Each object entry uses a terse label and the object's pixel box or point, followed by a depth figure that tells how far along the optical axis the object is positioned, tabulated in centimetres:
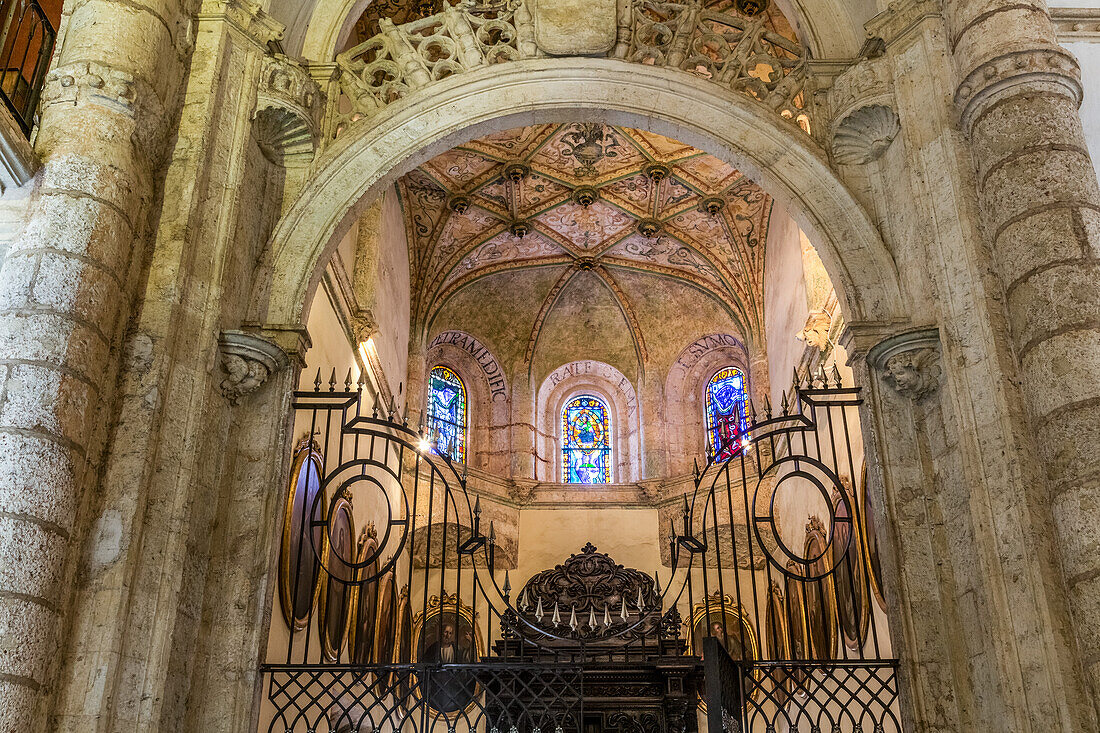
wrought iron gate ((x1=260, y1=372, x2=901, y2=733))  576
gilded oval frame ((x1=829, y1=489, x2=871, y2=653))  874
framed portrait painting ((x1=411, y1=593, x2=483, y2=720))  1350
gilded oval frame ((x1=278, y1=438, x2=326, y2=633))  796
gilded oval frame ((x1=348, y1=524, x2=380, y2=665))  1041
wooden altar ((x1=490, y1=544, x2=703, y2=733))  1021
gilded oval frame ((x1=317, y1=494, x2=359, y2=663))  898
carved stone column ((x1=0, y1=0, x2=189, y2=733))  475
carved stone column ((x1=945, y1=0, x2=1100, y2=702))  495
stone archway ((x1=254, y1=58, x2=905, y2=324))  663
